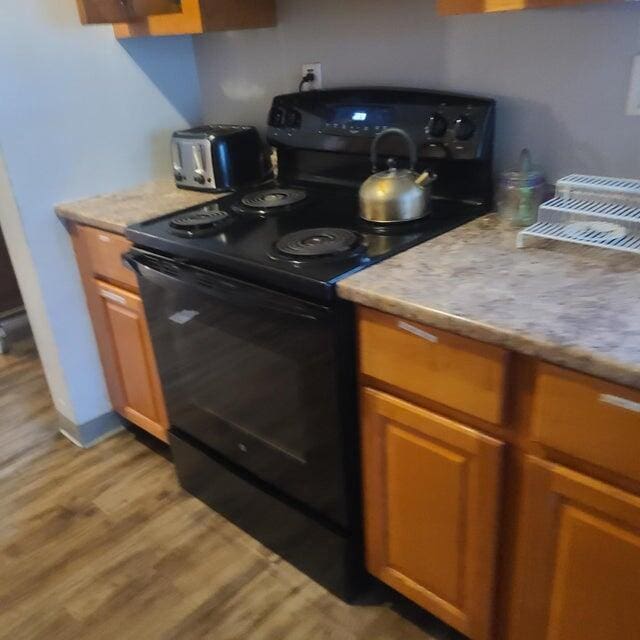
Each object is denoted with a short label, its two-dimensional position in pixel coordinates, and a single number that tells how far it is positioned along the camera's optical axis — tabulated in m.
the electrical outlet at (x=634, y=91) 1.38
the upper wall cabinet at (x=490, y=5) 1.20
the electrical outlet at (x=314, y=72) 1.97
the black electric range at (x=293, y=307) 1.42
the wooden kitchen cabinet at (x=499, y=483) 1.07
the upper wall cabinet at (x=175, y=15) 1.80
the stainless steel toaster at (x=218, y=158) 2.03
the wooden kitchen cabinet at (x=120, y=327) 1.98
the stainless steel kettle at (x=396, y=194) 1.55
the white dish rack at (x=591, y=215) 1.35
